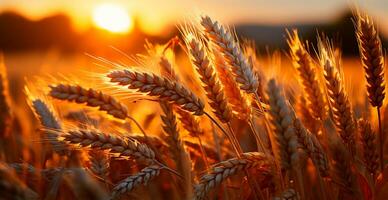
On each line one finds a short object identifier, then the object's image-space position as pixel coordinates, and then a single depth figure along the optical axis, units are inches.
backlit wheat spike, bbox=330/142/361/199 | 23.1
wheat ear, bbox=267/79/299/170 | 18.6
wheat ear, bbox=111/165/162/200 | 20.5
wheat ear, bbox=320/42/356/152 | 22.0
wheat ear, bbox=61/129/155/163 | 21.3
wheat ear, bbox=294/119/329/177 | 21.7
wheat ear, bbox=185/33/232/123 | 21.3
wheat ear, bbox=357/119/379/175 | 22.8
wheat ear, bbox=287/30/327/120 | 24.2
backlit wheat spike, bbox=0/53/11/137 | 32.5
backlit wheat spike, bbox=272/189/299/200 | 20.3
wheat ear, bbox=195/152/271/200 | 19.8
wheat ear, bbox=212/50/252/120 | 22.1
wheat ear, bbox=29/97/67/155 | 24.6
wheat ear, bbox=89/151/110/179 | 23.3
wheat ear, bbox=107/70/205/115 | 21.5
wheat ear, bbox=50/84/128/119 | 22.5
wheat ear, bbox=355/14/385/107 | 22.5
